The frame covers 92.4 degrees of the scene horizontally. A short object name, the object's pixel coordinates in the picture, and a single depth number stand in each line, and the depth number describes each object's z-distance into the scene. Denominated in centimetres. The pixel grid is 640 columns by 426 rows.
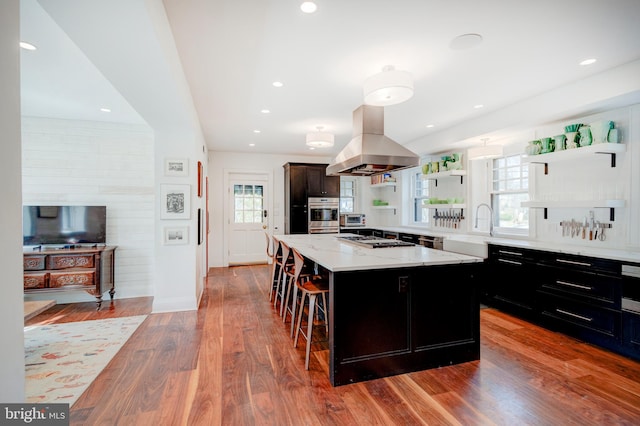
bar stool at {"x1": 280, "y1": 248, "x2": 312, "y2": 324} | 279
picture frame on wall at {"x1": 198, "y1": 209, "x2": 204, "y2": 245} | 459
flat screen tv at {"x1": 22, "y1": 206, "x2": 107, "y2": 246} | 404
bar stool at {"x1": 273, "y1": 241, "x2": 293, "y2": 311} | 342
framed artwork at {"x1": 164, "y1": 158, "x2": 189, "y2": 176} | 396
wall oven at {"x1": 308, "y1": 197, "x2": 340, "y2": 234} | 693
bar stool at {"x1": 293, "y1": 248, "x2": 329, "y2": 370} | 254
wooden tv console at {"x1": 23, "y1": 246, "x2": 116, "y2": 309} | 382
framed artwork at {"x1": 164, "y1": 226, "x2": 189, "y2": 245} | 396
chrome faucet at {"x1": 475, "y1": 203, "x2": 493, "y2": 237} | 477
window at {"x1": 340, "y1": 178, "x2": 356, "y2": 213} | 769
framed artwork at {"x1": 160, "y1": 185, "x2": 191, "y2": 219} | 394
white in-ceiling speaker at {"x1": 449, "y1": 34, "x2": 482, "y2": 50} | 235
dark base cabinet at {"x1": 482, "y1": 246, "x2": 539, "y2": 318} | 354
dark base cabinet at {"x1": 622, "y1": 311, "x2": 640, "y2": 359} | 262
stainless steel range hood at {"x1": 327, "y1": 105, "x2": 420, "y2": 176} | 324
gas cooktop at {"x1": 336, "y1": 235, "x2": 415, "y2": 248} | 332
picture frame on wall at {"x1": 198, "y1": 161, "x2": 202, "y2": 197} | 439
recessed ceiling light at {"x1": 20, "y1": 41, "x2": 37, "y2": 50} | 241
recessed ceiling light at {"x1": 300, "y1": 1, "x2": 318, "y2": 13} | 197
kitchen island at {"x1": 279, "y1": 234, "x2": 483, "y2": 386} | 231
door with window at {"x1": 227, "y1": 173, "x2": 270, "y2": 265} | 710
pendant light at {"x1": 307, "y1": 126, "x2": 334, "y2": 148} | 459
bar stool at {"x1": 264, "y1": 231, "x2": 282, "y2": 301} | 418
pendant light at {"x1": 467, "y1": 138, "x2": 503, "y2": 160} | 409
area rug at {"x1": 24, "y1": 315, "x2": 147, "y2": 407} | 223
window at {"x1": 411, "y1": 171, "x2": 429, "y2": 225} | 637
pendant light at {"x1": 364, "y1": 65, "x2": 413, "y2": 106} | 253
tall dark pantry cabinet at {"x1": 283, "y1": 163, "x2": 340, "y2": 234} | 684
